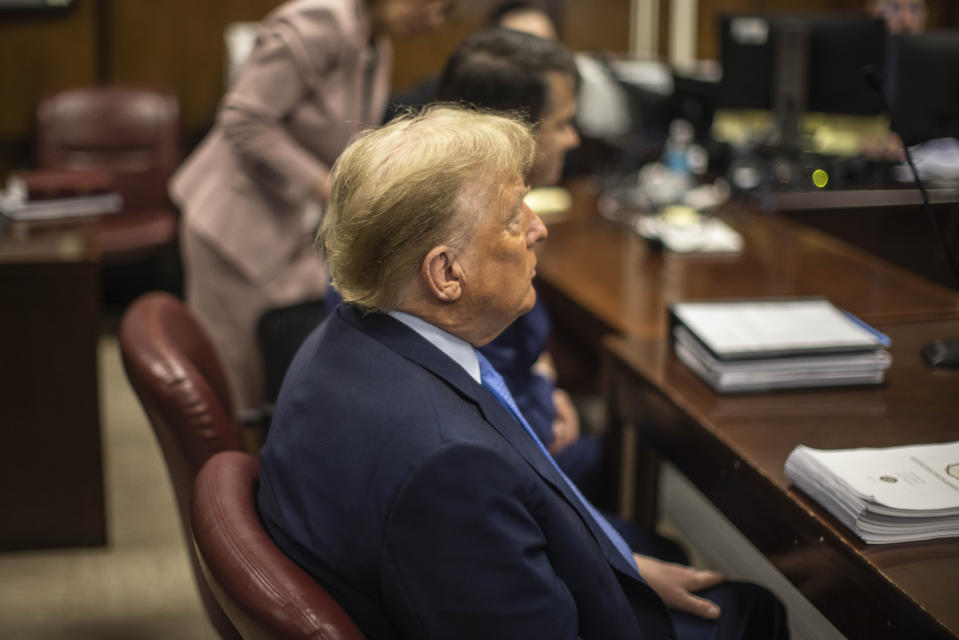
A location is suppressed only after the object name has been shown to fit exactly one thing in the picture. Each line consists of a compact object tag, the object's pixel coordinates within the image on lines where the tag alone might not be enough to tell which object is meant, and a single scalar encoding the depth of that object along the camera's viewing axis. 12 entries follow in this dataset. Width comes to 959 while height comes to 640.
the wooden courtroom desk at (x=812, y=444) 1.21
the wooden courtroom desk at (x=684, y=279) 2.25
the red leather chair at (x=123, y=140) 4.46
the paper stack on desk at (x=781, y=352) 1.75
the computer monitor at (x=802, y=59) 3.59
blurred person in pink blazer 2.47
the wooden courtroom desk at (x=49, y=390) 2.54
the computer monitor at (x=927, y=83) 3.18
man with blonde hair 1.08
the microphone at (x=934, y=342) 1.63
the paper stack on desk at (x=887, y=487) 1.26
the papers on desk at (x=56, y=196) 2.85
